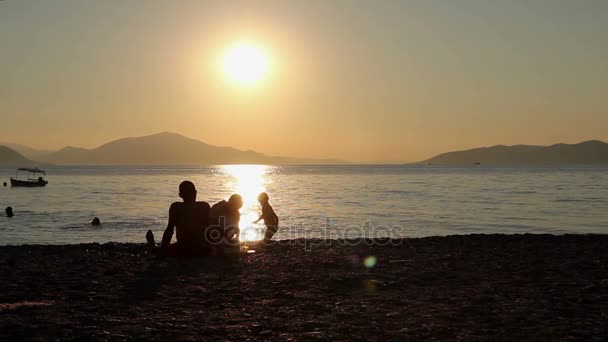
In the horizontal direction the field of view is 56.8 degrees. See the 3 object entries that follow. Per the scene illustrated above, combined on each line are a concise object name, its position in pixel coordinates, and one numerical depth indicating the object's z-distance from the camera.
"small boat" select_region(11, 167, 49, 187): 91.56
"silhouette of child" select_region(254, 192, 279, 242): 18.38
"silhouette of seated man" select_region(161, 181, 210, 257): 11.95
